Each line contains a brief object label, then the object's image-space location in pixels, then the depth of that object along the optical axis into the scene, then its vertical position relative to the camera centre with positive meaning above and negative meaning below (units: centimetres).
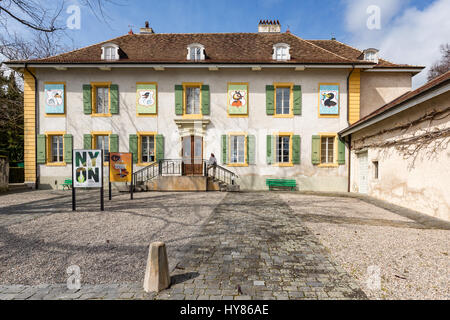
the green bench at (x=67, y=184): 1169 -149
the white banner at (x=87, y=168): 625 -32
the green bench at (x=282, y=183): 1158 -144
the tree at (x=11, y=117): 1639 +327
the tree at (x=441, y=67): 1766 +806
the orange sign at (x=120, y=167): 798 -37
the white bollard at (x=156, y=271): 240 -133
